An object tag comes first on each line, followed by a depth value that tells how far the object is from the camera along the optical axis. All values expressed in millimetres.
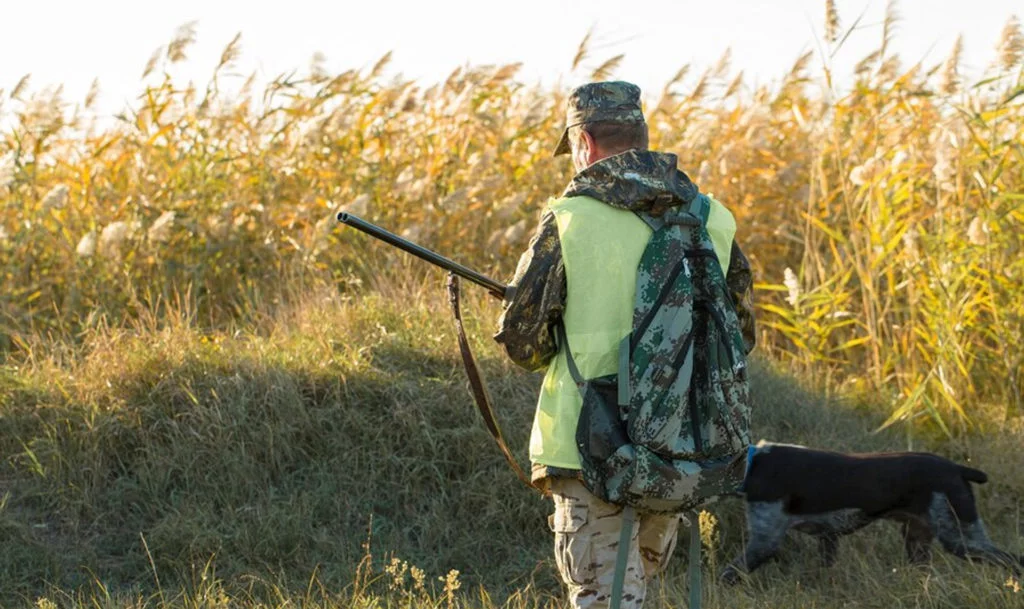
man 6437
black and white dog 10133
